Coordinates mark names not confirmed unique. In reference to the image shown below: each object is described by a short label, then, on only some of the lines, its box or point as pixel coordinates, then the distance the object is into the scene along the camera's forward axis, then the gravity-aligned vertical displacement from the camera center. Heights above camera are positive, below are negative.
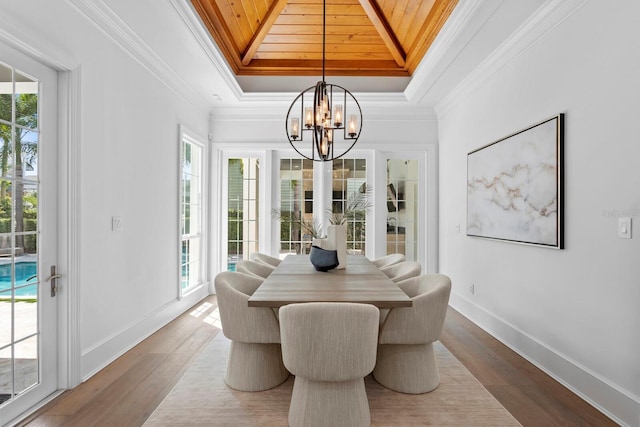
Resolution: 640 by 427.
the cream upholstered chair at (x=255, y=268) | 3.29 -0.50
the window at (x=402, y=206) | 5.67 +0.09
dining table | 2.16 -0.49
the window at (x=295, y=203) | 5.73 +0.14
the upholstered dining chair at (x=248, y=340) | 2.41 -0.80
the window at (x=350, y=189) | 5.70 +0.34
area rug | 2.20 -1.18
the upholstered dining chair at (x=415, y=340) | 2.40 -0.80
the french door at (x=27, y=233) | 2.18 -0.12
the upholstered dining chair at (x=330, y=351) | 1.88 -0.69
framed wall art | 2.91 +0.22
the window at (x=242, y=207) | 5.74 +0.08
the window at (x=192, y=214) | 4.82 -0.02
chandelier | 3.16 +0.76
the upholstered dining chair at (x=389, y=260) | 3.88 -0.49
